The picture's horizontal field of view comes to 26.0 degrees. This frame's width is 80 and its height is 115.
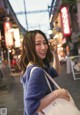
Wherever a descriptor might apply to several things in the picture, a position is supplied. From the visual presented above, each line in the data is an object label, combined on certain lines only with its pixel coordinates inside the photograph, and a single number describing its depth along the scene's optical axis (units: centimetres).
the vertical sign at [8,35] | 1551
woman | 147
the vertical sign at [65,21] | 1716
